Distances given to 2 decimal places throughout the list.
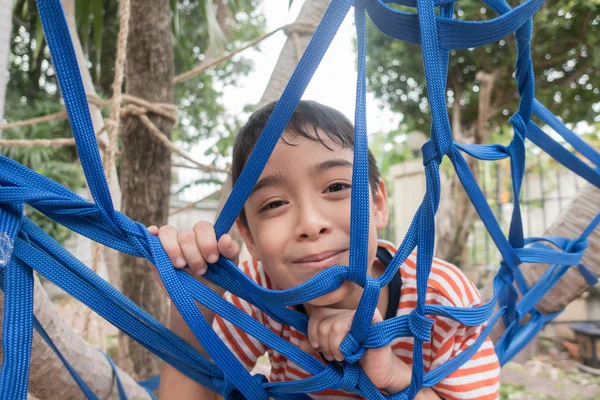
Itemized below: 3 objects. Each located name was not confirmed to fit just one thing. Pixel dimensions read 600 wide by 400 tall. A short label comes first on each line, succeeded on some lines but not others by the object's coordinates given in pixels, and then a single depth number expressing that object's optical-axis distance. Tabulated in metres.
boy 0.55
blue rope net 0.43
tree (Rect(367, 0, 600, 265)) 2.96
